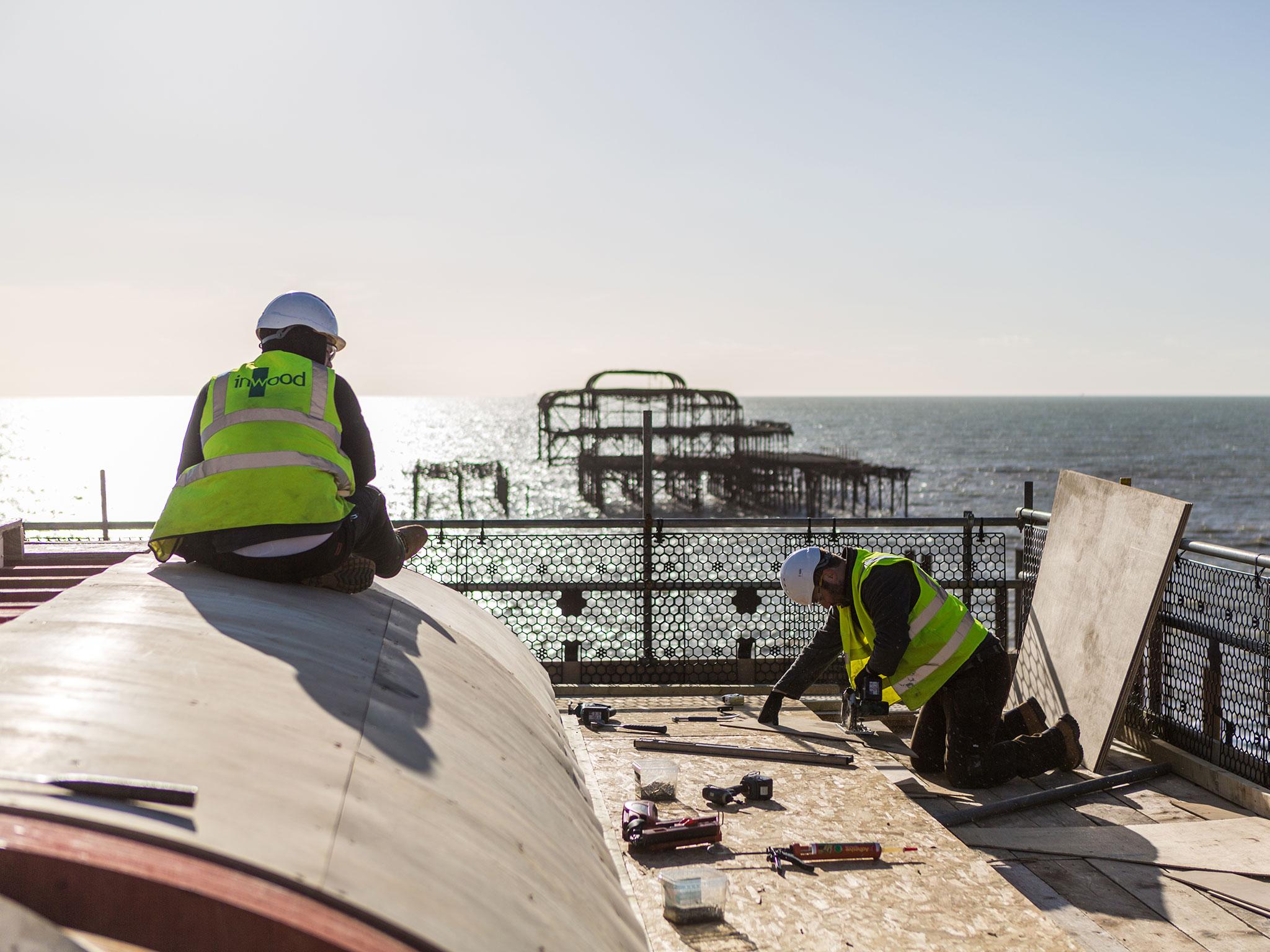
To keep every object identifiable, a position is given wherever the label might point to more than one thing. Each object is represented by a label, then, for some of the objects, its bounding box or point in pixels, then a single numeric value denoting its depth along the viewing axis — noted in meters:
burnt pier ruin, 52.59
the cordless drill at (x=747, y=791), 5.46
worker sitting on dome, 4.11
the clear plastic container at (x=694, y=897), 4.06
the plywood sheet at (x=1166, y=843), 5.66
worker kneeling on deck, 6.73
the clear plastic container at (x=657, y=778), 5.52
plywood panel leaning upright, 7.09
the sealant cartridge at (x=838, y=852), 4.75
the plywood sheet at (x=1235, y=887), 5.13
